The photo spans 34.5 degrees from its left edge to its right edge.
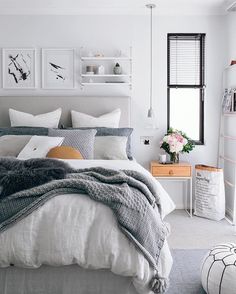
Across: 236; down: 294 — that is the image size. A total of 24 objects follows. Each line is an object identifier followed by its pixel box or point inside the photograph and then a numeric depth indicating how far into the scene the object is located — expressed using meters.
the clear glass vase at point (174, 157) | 4.64
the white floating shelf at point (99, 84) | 4.75
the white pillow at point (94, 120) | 4.45
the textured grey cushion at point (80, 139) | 3.81
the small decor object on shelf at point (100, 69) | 4.72
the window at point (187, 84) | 4.86
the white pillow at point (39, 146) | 3.57
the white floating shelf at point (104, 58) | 4.66
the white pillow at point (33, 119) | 4.44
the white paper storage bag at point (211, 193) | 4.37
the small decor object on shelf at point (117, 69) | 4.70
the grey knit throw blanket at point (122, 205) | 2.02
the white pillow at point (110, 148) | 3.91
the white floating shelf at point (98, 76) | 4.67
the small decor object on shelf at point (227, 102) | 4.43
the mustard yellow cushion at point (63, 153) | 3.47
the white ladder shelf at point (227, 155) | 4.39
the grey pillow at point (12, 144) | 3.79
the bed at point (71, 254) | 1.97
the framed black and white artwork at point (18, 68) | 4.75
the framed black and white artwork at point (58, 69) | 4.76
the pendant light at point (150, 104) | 4.79
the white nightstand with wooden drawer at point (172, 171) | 4.50
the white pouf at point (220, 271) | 2.27
